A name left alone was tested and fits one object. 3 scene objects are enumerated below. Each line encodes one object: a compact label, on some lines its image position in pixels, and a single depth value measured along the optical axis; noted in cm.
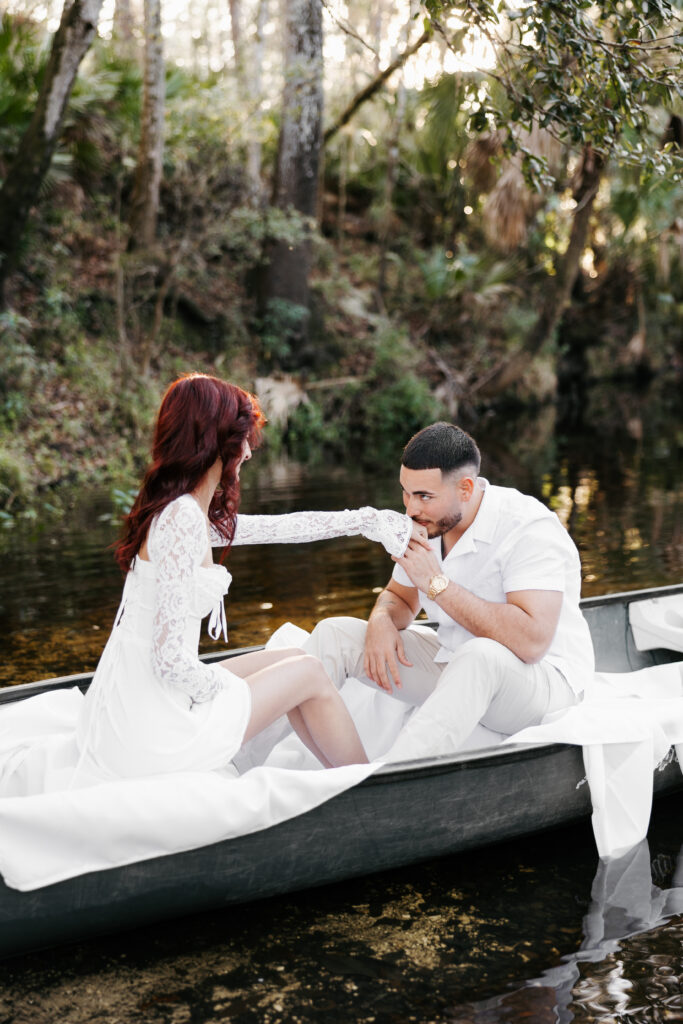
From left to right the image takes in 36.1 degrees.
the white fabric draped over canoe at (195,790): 303
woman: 320
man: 368
